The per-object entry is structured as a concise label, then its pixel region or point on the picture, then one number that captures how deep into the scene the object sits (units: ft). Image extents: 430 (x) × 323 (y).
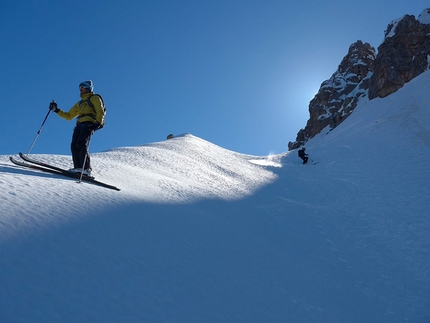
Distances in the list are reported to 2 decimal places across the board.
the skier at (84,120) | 22.21
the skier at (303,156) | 80.13
